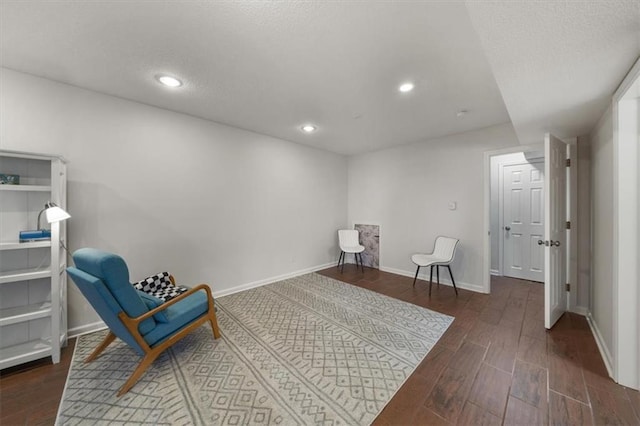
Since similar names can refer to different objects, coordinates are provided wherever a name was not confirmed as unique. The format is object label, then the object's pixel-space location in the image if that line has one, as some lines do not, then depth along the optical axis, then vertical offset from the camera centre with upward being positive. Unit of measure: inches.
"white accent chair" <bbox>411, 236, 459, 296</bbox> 134.5 -26.9
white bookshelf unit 71.7 -19.5
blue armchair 60.3 -28.2
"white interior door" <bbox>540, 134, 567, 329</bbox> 91.1 -6.2
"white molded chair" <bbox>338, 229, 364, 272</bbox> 188.7 -21.9
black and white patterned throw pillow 91.0 -31.8
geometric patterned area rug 56.5 -49.7
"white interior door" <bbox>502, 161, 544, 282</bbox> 157.0 -4.5
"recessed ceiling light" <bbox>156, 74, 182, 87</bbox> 84.0 +50.8
